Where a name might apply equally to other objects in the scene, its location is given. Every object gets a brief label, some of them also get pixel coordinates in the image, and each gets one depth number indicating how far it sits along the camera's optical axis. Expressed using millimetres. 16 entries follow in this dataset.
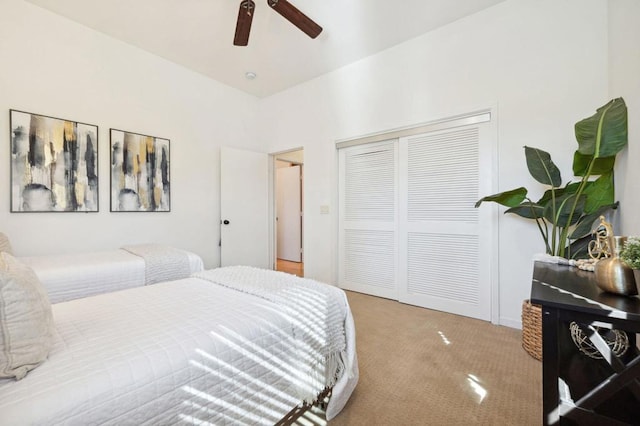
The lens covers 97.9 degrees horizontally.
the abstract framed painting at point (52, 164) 2453
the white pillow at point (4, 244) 1907
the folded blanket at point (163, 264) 2324
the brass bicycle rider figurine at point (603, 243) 1146
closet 2666
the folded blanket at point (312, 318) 1303
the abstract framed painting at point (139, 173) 3014
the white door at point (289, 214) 5887
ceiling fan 2164
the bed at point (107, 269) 1934
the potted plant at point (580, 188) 1688
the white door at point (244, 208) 3941
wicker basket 1946
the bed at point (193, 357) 743
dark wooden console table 877
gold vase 998
